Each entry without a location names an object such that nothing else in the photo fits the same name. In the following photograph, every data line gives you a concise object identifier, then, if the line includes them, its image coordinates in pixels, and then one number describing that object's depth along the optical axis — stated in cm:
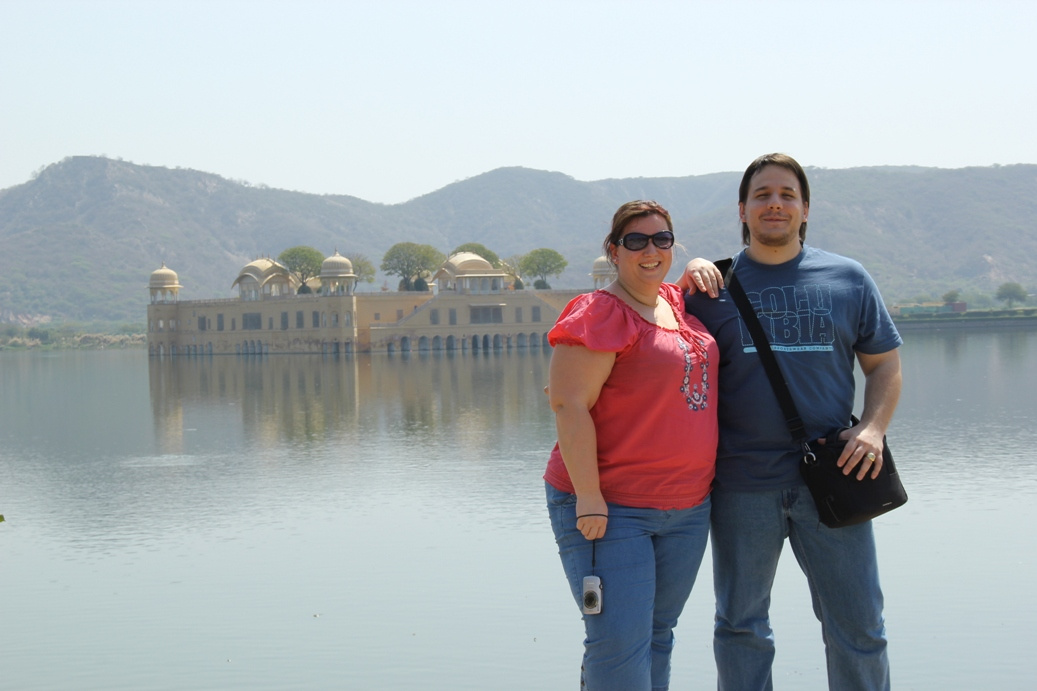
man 372
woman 352
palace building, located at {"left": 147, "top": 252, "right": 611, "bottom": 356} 5622
